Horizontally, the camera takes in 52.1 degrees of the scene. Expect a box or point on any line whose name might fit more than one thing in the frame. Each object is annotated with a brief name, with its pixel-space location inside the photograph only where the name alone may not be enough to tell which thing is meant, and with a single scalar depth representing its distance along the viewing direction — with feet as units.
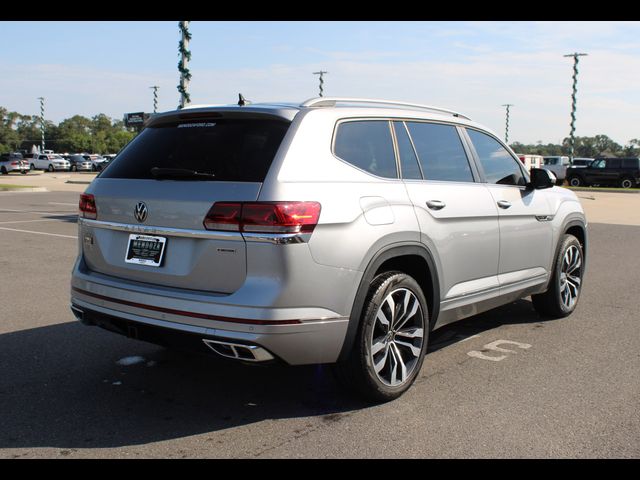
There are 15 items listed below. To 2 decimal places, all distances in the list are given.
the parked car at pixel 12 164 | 180.04
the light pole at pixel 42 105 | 312.71
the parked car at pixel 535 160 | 137.30
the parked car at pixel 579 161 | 165.75
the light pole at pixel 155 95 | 226.54
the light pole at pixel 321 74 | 180.63
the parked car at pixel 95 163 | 211.20
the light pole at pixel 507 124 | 270.87
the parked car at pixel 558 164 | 147.91
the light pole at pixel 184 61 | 53.16
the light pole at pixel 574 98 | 150.52
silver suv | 11.26
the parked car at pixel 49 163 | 204.74
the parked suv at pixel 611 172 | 129.59
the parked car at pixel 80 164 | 206.39
